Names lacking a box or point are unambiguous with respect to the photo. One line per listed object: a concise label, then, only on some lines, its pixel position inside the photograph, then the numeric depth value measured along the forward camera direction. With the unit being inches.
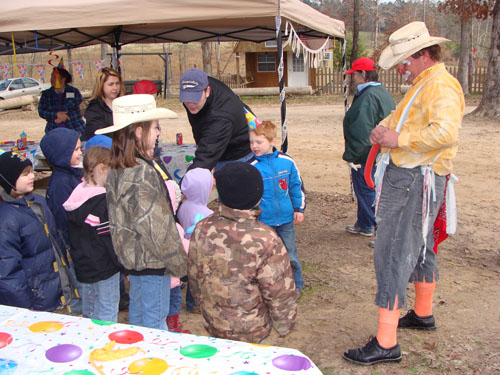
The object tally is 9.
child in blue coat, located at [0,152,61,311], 110.5
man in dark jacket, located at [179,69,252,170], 144.6
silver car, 899.4
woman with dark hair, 266.8
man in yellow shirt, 106.2
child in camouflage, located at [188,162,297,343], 85.6
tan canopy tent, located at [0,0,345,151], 181.2
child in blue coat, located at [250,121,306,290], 147.6
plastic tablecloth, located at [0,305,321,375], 63.1
